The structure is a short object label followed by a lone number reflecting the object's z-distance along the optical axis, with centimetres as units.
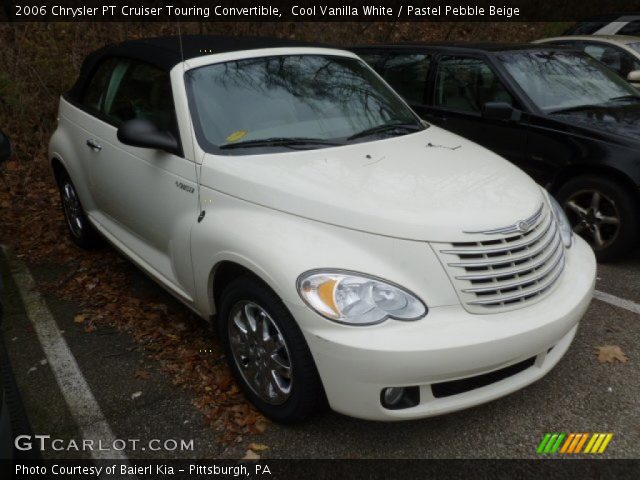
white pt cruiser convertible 248
